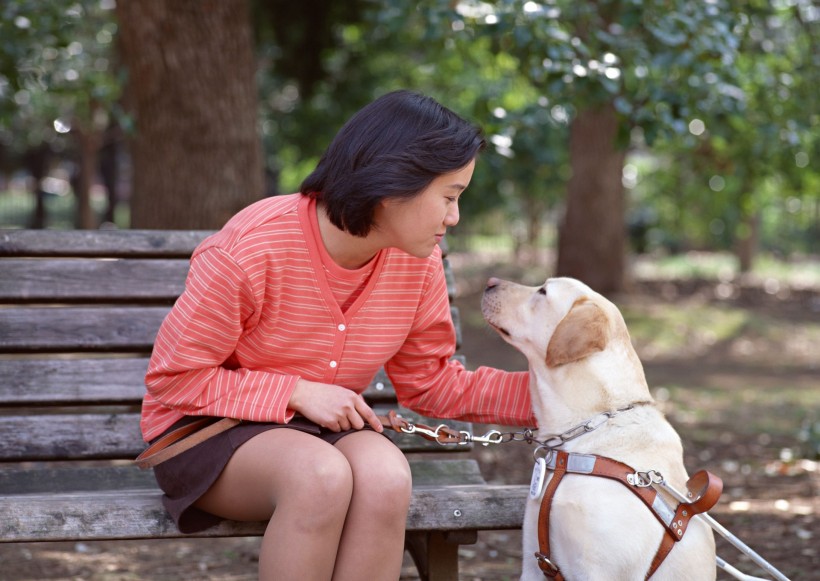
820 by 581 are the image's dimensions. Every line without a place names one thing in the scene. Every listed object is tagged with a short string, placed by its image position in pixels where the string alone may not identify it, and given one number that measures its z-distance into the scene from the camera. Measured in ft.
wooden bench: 9.39
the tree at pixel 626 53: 14.06
